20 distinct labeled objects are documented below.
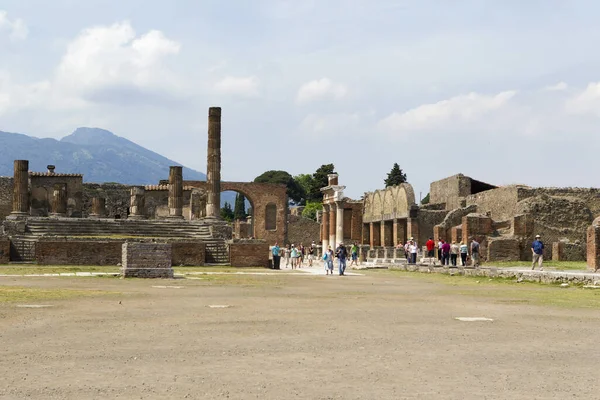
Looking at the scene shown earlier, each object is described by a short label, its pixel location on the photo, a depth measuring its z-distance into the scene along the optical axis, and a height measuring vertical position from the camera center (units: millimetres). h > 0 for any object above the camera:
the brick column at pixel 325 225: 51625 +1508
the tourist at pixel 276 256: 33438 -358
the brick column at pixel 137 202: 47469 +2691
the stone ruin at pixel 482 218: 38438 +1760
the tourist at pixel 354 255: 39000 -319
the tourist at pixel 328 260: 30016 -459
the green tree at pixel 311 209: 102350 +5102
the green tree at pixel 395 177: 103625 +9410
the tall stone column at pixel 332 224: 48984 +1499
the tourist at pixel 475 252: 31016 -105
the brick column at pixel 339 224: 47019 +1443
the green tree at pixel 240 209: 121556 +6034
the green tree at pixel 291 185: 127438 +10109
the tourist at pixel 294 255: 36844 -316
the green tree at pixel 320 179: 111062 +9711
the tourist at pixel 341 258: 29328 -350
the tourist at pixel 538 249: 27578 +25
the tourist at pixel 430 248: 35994 +47
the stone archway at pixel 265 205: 74875 +3997
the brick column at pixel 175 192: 44281 +3112
